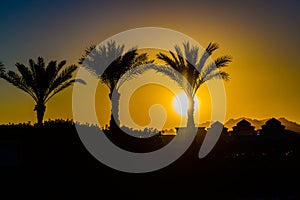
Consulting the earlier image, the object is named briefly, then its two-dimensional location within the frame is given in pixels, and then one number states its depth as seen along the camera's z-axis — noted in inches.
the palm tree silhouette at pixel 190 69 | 1045.8
